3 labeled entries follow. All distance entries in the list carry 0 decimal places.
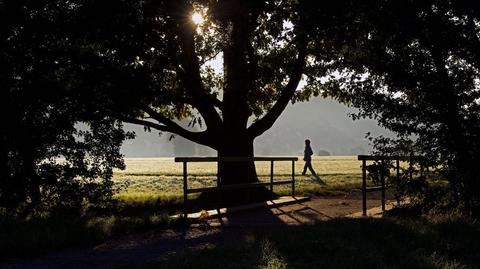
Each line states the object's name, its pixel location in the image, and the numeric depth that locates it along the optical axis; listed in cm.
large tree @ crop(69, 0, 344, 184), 1083
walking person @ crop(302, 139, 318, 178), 3083
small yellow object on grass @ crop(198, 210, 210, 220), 1057
